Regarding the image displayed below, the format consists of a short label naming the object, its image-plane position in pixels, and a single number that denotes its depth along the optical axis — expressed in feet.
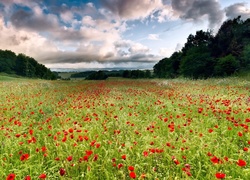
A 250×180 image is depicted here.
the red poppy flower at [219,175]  6.84
